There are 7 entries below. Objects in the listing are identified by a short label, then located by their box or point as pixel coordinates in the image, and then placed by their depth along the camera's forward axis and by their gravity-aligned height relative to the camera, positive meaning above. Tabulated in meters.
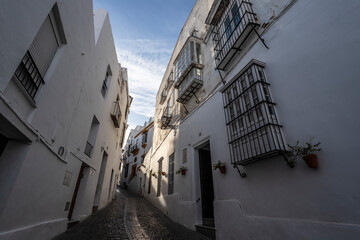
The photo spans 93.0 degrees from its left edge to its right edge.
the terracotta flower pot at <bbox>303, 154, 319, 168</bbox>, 2.65 +0.52
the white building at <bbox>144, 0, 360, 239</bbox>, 2.49 +1.34
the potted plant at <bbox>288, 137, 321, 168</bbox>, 2.65 +0.65
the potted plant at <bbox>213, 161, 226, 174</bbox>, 4.68 +0.76
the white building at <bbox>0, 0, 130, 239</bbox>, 2.60 +1.60
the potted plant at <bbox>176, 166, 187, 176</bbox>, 6.72 +0.94
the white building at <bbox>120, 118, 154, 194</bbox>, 18.55 +4.66
